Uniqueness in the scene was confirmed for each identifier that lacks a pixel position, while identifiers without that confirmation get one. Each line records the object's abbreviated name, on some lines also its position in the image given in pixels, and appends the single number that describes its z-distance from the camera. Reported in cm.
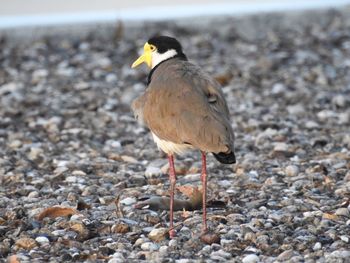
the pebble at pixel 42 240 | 1231
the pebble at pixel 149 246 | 1212
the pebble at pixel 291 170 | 1544
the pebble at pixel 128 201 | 1394
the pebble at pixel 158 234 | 1246
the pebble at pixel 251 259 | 1163
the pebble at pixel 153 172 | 1565
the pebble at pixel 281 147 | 1692
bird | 1241
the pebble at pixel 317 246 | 1202
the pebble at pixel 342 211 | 1323
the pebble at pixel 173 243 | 1223
